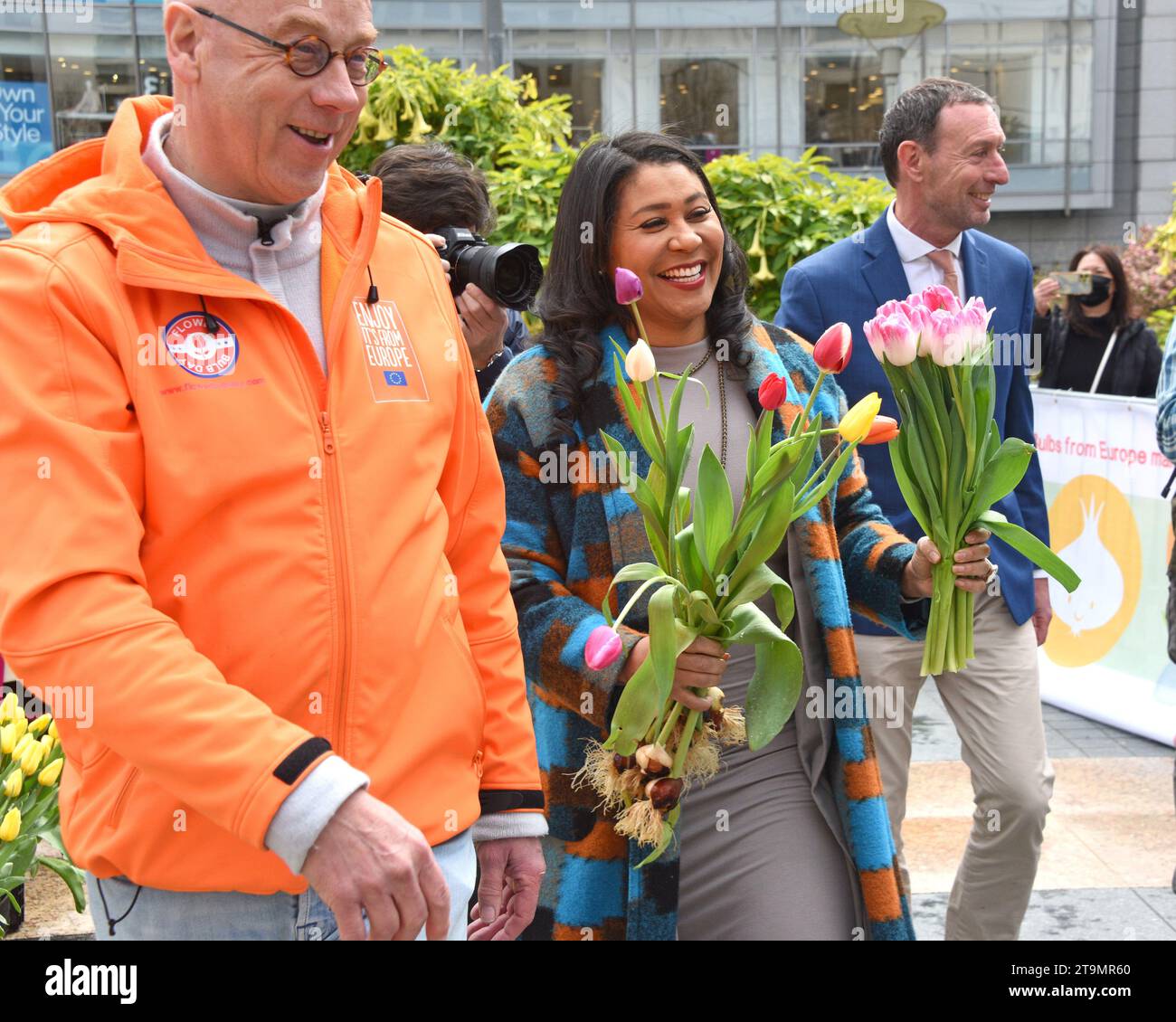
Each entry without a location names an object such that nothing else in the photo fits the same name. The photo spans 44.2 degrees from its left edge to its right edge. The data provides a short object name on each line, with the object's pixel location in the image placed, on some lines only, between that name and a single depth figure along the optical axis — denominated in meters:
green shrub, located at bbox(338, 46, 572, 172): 7.48
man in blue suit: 3.93
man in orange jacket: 1.66
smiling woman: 2.75
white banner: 6.82
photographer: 3.81
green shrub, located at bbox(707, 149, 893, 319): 7.03
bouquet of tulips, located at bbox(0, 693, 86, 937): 3.05
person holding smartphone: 8.18
